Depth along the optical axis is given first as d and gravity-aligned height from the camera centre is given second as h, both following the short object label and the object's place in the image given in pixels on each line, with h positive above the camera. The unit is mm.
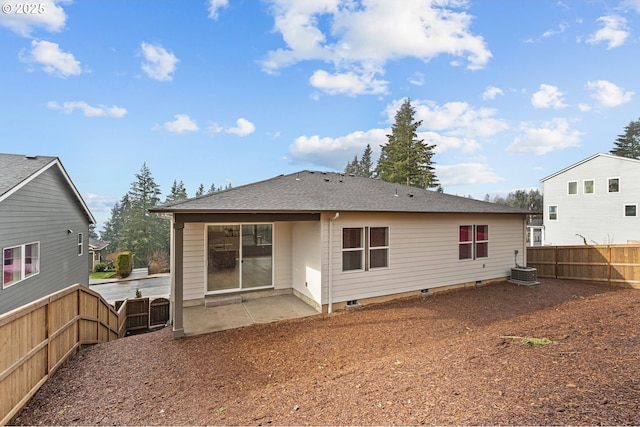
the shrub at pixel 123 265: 24322 -4038
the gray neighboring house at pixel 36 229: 7641 -333
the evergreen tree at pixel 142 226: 34719 -900
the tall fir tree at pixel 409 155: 28297 +6709
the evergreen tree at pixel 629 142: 34250 +9803
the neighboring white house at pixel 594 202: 17859 +1248
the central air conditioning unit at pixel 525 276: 9609 -1998
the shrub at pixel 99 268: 28312 -5013
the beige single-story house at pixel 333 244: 7160 -744
